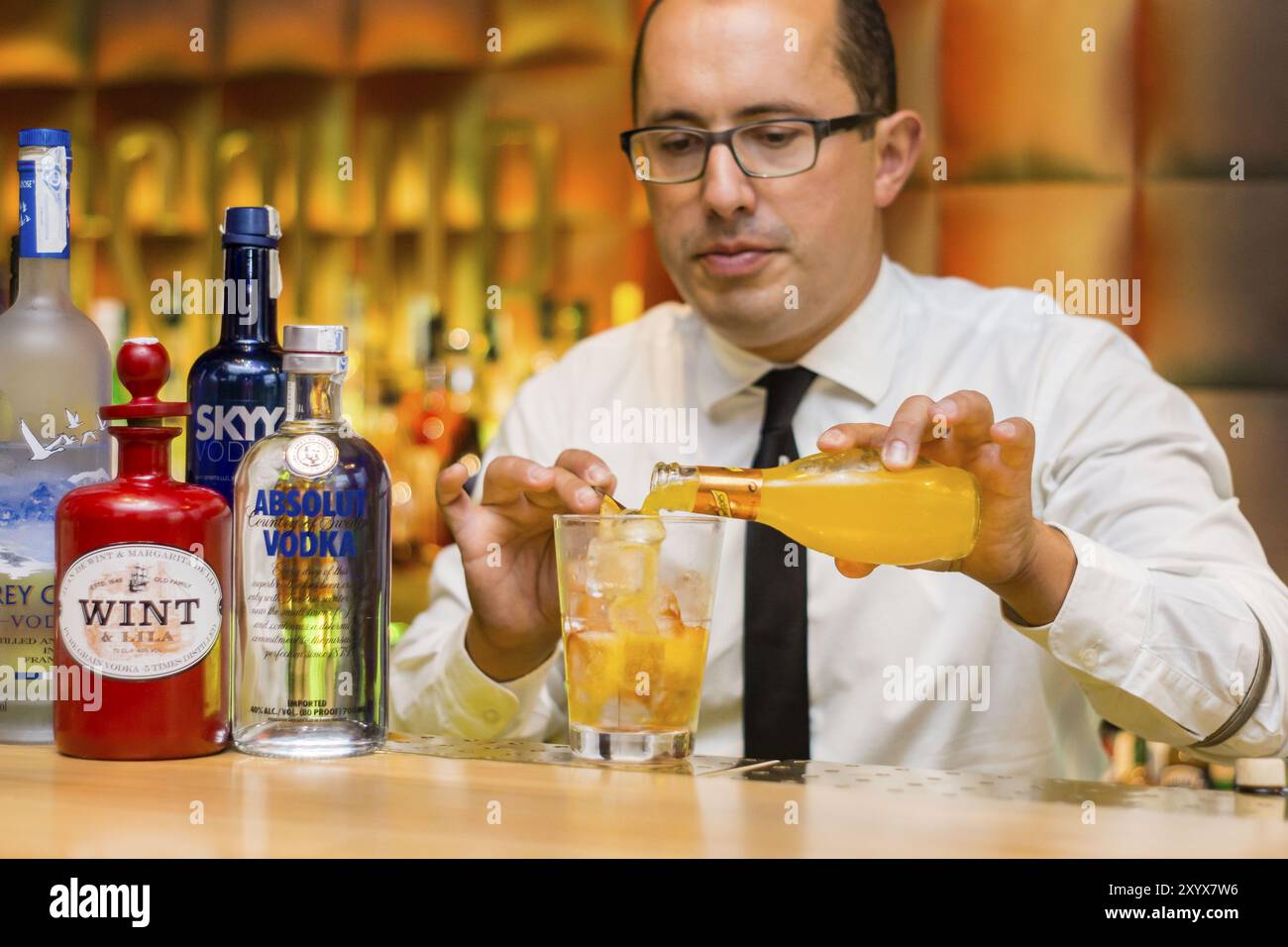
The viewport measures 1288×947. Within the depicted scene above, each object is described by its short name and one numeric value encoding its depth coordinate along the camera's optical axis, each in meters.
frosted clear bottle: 1.04
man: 1.51
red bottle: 0.95
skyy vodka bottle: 1.06
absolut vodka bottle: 0.97
